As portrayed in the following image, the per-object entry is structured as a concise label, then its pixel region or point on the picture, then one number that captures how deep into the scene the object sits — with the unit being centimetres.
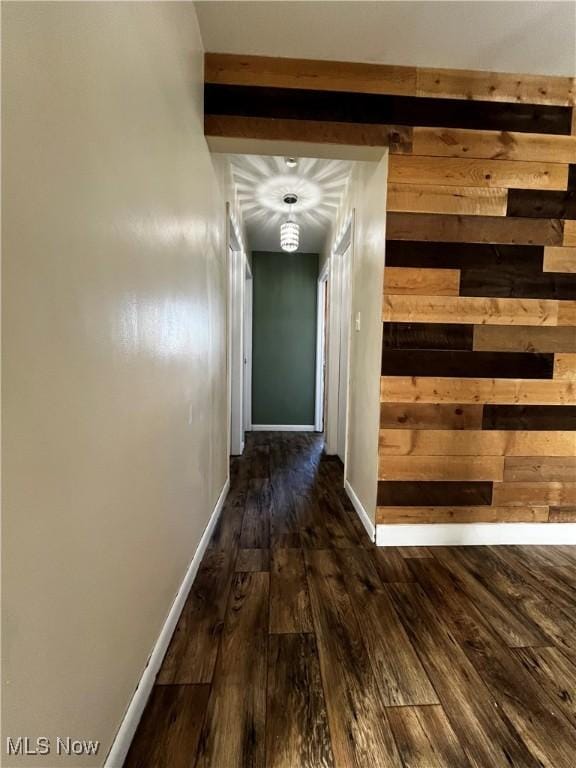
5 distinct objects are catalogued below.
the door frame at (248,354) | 441
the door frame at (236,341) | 323
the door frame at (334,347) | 355
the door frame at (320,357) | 482
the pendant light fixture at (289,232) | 332
